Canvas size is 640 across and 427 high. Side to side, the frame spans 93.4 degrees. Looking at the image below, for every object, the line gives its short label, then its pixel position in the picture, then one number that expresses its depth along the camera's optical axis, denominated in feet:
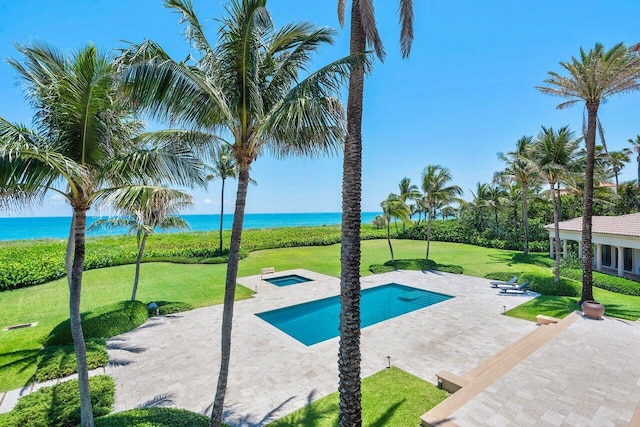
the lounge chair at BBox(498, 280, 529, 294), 52.61
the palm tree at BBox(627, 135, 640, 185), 114.21
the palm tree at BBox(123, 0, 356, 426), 15.65
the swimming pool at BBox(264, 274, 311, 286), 64.50
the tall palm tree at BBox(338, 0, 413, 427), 17.83
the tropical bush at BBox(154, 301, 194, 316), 44.08
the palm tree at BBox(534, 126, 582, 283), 56.18
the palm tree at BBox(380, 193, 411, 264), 75.66
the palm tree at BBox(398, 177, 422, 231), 80.33
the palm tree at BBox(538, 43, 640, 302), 40.63
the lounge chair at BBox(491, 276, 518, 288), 55.57
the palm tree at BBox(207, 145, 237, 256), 77.00
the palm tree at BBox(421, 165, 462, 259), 78.07
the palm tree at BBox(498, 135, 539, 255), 81.51
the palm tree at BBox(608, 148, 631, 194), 105.60
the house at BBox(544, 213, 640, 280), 59.20
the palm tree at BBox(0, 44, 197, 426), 15.89
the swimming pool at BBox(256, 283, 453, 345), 40.09
